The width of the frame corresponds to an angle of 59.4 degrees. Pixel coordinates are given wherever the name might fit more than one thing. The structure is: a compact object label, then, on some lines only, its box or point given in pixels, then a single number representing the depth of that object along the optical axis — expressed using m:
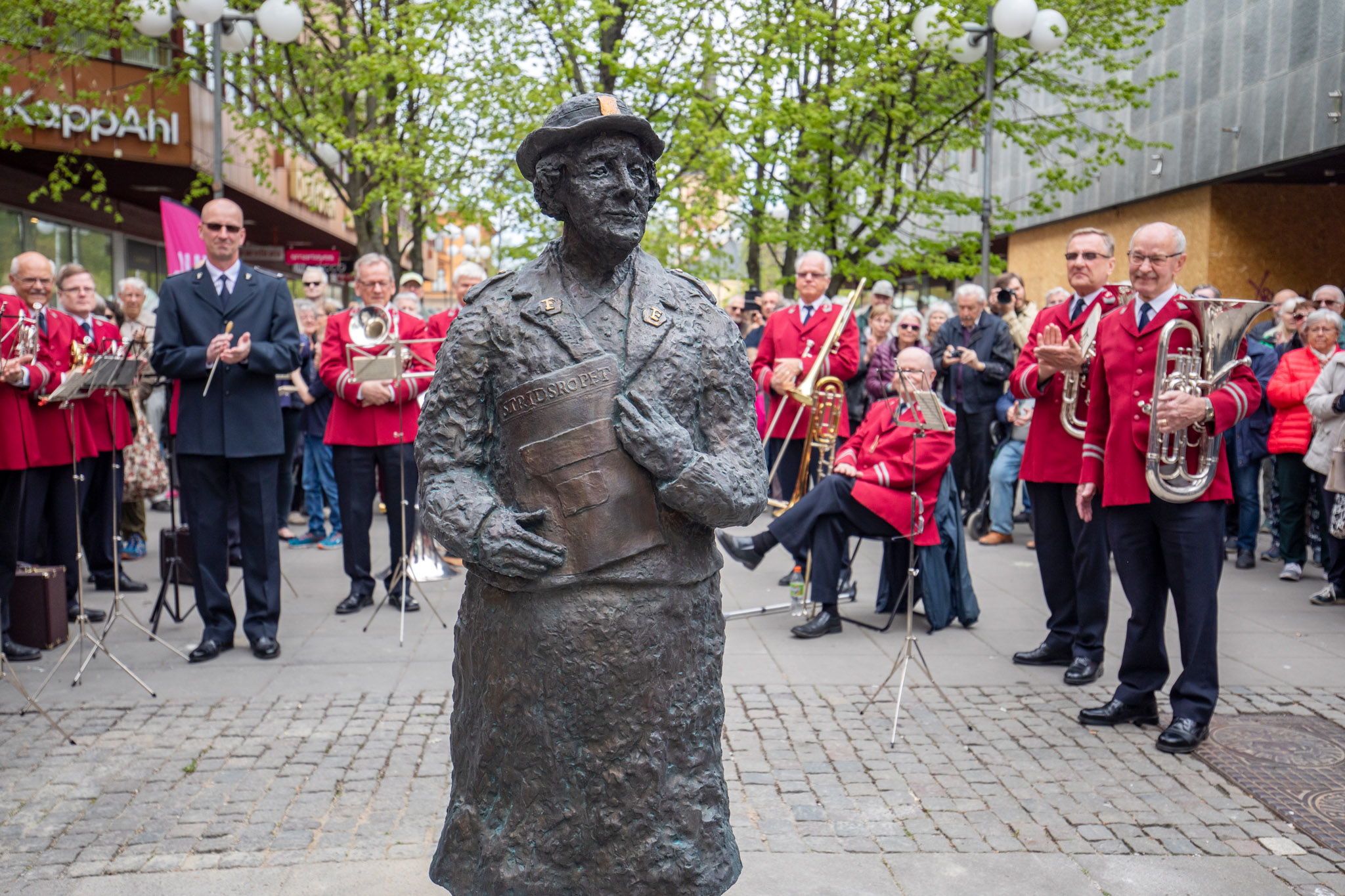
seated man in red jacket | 7.21
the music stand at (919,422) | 6.02
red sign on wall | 19.62
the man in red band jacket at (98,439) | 7.97
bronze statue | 2.75
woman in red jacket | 8.91
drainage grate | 4.43
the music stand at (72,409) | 5.99
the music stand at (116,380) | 6.49
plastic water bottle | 7.91
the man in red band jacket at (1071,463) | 6.24
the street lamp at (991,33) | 13.48
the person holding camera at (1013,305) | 11.80
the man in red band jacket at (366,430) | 7.83
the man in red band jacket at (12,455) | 6.63
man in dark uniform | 6.44
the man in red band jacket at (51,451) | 7.09
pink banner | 9.91
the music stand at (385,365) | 7.27
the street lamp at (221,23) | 12.46
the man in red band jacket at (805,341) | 8.60
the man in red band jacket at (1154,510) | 5.19
